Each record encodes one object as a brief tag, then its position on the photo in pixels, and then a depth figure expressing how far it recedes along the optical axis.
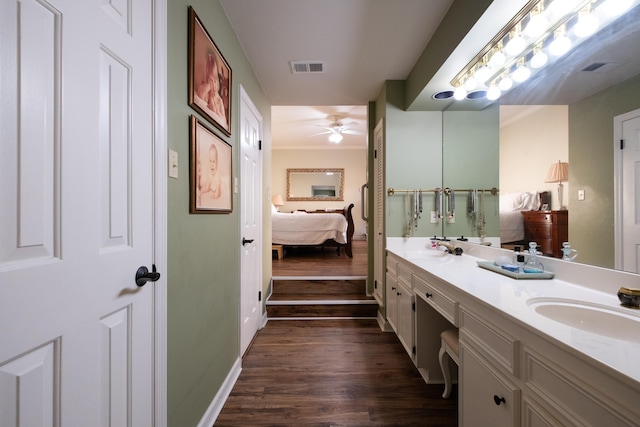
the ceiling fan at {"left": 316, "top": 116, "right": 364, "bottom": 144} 5.00
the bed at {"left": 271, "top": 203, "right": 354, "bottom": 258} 4.65
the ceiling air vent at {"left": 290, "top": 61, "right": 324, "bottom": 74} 2.21
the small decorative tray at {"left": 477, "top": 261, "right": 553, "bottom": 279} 1.28
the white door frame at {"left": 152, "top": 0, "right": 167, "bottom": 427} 0.96
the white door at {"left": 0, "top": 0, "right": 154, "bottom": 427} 0.52
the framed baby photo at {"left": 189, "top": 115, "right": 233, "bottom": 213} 1.23
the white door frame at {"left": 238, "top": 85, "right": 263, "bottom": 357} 2.00
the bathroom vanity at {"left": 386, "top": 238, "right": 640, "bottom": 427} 0.60
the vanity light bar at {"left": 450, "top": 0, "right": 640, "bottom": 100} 1.09
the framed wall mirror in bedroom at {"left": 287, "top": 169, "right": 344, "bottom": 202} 7.15
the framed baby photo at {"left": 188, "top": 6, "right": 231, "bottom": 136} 1.22
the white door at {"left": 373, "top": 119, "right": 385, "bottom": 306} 2.63
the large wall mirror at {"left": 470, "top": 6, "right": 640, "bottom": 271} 0.99
